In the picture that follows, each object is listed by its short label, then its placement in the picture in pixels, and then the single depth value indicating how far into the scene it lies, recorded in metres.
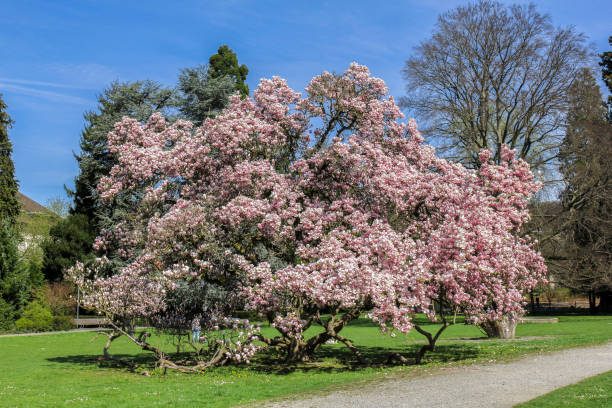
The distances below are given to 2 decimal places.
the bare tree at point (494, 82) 31.09
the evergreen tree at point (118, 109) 35.62
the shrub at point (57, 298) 38.62
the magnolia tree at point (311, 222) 15.30
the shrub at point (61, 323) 37.12
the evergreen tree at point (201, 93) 36.12
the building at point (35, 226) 52.69
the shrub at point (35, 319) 35.29
